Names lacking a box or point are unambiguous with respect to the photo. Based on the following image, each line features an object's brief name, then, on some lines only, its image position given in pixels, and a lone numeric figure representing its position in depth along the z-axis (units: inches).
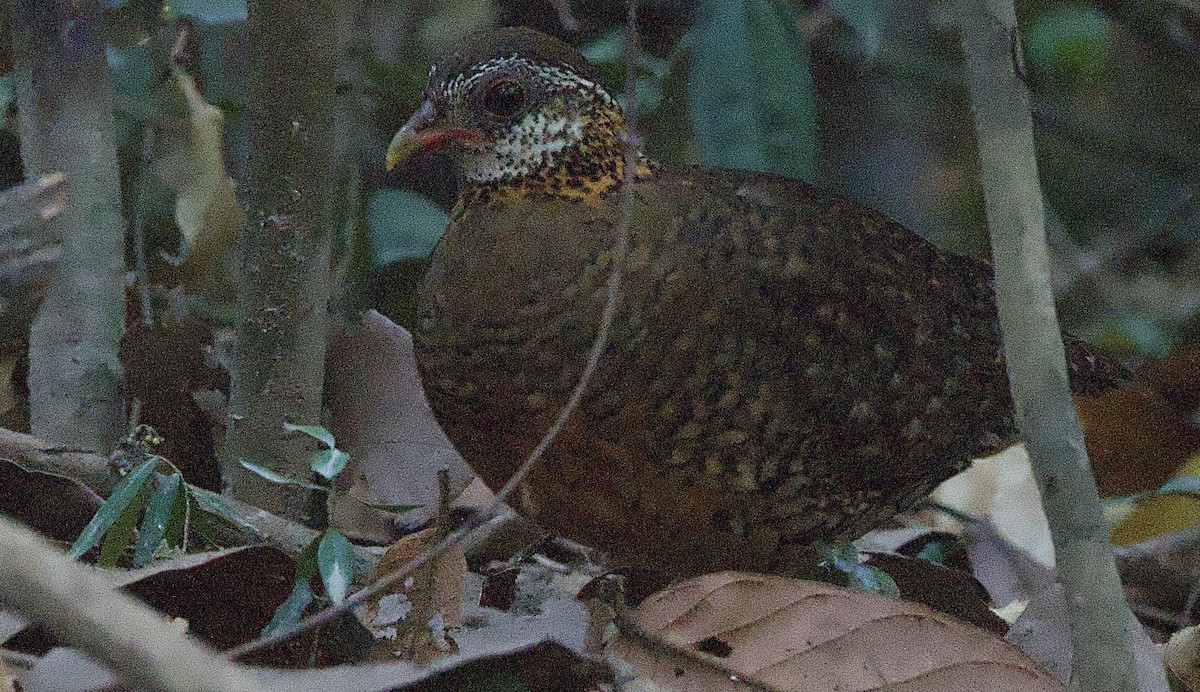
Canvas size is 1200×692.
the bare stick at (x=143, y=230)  238.2
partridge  189.9
